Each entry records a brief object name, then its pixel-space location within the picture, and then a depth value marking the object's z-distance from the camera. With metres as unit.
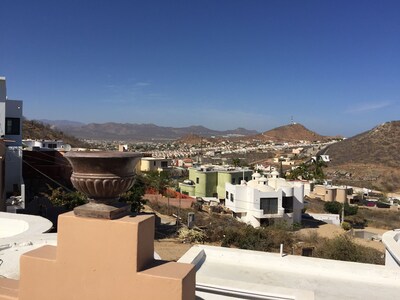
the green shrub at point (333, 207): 34.56
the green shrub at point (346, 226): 27.95
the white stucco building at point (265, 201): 26.62
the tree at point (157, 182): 33.75
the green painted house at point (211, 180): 36.50
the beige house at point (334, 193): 41.09
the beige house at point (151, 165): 46.86
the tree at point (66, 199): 18.01
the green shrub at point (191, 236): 17.22
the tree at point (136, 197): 18.98
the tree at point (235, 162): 52.85
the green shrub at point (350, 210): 33.34
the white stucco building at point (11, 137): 17.94
